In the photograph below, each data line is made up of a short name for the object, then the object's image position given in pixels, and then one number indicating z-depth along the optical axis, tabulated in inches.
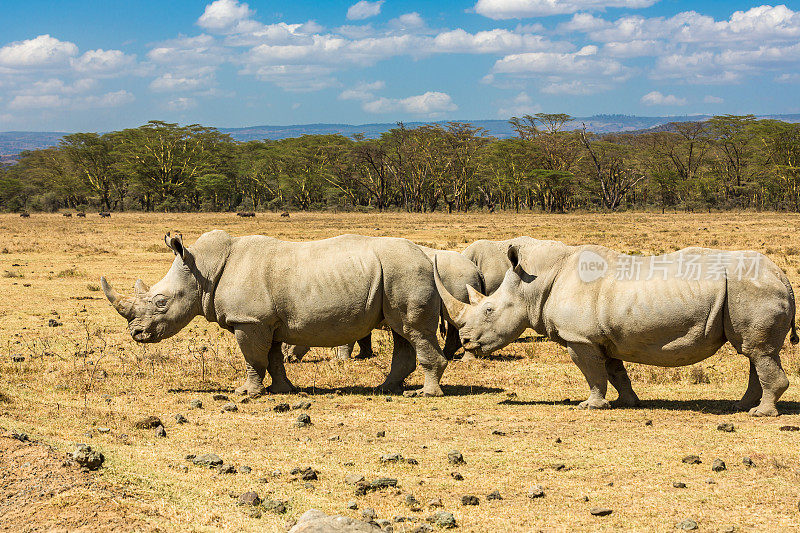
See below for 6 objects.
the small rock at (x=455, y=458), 521.0
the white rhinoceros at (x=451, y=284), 963.3
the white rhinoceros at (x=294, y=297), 746.8
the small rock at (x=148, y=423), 611.4
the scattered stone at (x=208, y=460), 517.3
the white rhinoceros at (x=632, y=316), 621.3
